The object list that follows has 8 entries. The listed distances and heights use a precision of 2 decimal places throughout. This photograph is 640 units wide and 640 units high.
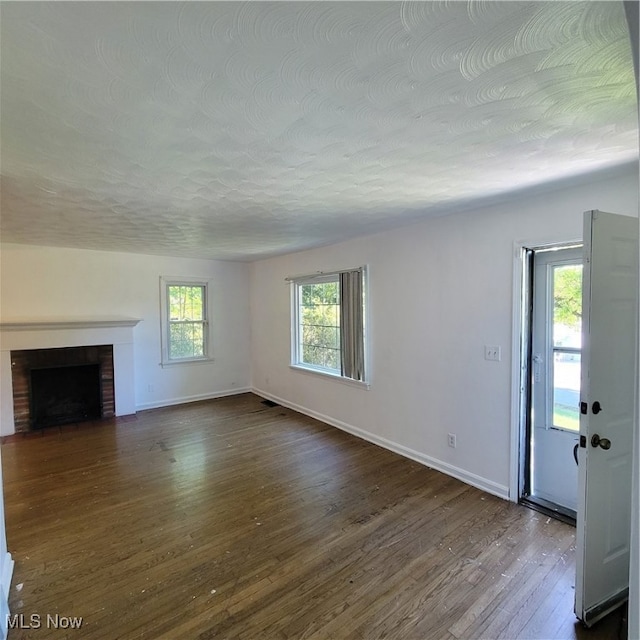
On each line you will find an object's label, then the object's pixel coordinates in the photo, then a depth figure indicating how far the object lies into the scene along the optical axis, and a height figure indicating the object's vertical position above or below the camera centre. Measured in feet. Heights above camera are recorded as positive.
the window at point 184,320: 18.13 -0.84
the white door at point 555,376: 8.64 -1.92
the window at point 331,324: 13.43 -0.88
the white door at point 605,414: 5.57 -1.86
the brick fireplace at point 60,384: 14.35 -3.42
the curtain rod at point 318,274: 13.56 +1.31
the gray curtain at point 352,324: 13.32 -0.80
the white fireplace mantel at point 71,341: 13.99 -1.53
